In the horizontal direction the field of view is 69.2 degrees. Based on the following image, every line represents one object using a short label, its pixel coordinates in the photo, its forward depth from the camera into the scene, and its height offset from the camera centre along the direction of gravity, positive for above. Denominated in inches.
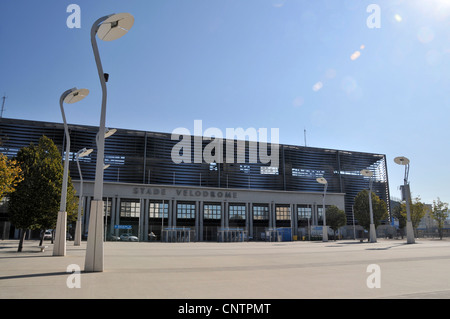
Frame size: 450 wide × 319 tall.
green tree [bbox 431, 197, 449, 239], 1904.5 -5.8
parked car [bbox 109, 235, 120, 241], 1993.1 -156.0
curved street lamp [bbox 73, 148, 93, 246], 1072.2 -65.7
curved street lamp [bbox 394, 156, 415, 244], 1203.2 +76.2
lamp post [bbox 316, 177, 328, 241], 1658.5 -108.6
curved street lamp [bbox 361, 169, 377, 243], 1363.2 -98.5
